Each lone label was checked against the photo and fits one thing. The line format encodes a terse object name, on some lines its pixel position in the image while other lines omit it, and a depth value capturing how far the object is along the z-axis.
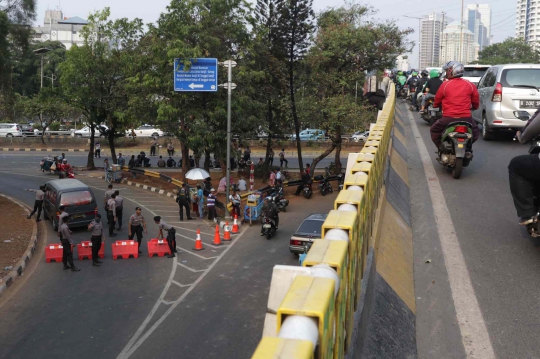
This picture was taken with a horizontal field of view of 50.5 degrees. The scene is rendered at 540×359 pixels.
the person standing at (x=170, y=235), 17.14
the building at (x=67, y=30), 125.12
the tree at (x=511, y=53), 83.38
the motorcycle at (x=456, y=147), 9.35
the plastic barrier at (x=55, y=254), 17.02
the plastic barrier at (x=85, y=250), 17.22
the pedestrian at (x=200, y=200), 24.27
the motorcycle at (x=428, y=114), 11.96
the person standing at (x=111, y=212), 20.42
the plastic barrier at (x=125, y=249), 17.27
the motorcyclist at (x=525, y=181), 6.00
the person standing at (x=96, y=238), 16.12
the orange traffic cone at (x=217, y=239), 19.58
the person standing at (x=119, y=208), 20.59
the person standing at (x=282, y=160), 39.37
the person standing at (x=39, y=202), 22.61
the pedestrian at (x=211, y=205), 23.72
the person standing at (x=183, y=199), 23.59
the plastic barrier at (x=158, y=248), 17.64
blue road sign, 25.45
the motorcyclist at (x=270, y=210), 20.47
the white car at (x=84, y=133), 56.84
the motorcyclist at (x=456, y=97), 9.52
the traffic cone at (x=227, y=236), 20.23
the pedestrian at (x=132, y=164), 37.58
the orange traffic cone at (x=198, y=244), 18.78
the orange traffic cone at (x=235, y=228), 21.56
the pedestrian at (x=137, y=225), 18.02
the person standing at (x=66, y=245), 15.64
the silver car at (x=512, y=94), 12.44
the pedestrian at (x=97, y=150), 46.72
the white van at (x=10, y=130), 54.62
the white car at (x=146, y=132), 56.97
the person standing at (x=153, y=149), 48.12
